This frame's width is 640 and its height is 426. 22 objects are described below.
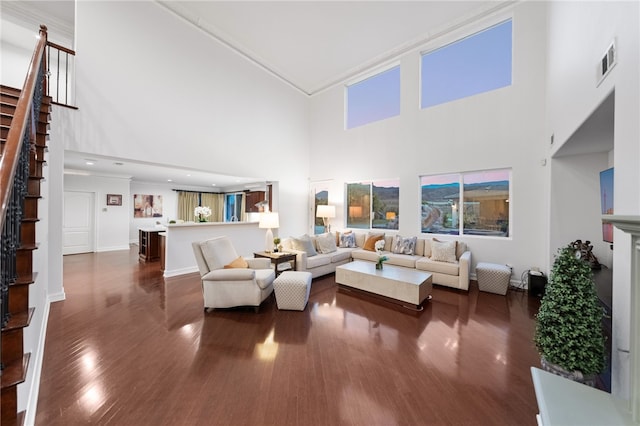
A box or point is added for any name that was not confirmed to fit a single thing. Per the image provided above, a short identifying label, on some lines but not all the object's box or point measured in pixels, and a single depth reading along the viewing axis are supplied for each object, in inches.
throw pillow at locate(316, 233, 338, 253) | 204.7
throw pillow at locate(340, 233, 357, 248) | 231.3
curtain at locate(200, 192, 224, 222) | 391.6
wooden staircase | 44.9
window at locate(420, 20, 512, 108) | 179.5
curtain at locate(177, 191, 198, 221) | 370.0
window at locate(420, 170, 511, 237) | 178.7
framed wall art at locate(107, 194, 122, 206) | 288.4
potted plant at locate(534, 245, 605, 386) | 63.7
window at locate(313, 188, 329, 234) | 284.0
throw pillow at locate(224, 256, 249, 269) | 129.4
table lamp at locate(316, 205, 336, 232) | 251.7
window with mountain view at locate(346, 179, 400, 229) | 230.8
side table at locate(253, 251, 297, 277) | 160.9
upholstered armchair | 119.0
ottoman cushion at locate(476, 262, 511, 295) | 151.2
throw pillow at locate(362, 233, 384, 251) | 213.4
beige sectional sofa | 160.2
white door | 261.0
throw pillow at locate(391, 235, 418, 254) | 196.7
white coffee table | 129.3
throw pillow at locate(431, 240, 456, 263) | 171.5
